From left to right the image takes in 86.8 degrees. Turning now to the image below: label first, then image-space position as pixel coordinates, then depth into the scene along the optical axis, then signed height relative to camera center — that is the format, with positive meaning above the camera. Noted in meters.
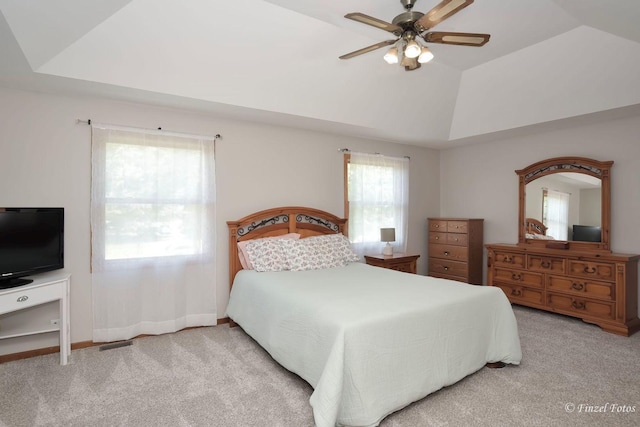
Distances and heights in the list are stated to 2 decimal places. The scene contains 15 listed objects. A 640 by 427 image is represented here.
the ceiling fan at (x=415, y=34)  2.08 +1.21
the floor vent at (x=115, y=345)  3.19 -1.28
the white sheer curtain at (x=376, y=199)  4.86 +0.20
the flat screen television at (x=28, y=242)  2.69 -0.26
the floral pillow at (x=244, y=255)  3.74 -0.48
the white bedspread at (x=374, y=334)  1.96 -0.85
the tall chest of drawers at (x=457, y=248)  5.01 -0.55
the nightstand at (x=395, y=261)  4.52 -0.66
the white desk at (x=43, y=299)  2.52 -0.69
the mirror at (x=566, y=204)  4.07 +0.12
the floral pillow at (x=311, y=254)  3.68 -0.47
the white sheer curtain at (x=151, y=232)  3.27 -0.21
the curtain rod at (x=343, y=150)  4.75 +0.88
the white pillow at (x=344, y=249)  4.05 -0.44
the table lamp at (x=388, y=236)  4.70 -0.33
